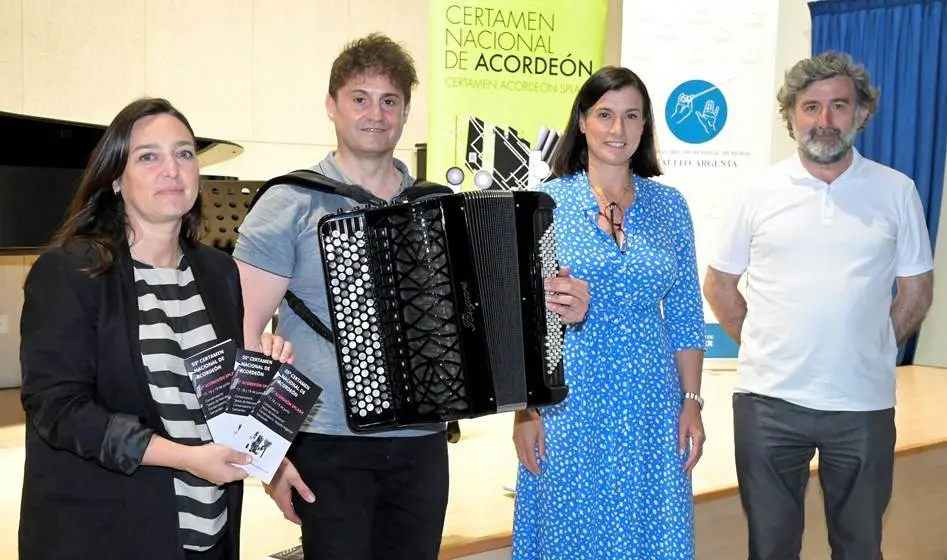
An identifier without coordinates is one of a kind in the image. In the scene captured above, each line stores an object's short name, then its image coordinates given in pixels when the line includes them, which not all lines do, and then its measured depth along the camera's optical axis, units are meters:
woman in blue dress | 2.47
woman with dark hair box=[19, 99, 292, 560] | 1.71
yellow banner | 3.77
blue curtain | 7.38
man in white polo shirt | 2.91
